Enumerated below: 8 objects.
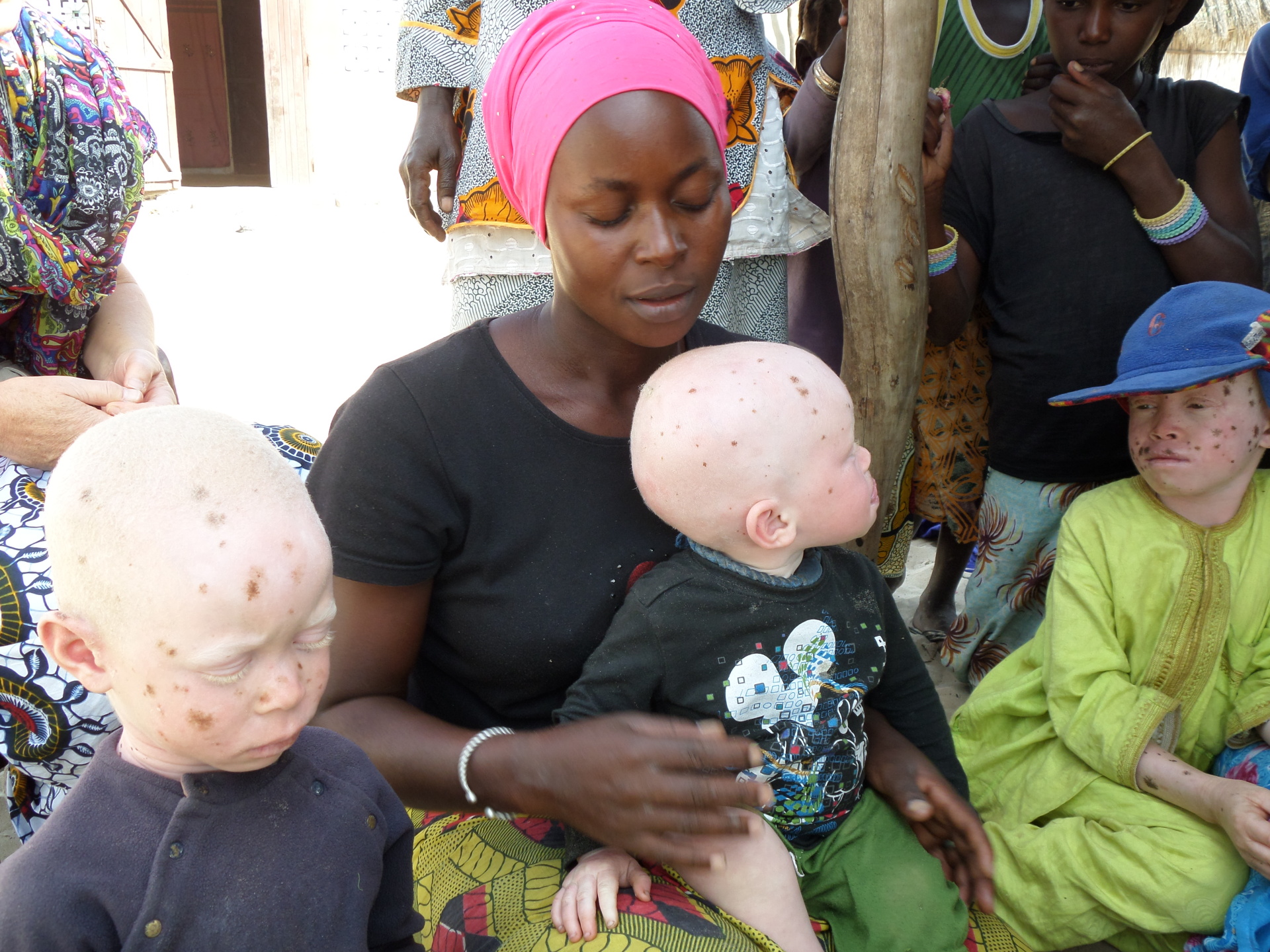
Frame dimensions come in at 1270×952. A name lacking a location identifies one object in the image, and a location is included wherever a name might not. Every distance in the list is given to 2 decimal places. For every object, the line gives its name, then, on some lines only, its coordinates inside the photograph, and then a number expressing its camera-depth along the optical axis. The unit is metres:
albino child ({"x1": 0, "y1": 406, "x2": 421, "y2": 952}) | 0.99
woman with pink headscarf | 1.51
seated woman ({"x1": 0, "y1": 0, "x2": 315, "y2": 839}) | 1.95
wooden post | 2.26
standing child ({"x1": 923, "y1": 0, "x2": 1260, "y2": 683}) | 2.50
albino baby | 1.51
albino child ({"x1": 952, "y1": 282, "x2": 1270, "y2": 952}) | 2.02
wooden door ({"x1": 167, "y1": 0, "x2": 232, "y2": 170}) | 16.11
